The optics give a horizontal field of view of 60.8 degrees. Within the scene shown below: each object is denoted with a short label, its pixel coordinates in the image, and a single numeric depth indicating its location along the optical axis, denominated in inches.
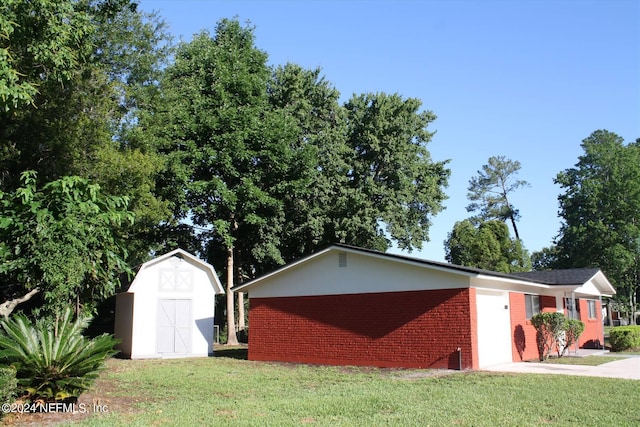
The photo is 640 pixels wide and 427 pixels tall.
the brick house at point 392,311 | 612.4
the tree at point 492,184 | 2219.5
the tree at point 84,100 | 477.7
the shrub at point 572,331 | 739.4
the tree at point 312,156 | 1217.4
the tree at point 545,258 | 2006.5
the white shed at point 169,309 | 849.5
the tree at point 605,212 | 1663.4
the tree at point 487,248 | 1444.4
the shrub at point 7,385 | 310.6
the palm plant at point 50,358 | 354.9
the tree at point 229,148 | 1097.4
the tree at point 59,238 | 401.4
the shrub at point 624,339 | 872.3
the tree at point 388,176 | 1228.5
